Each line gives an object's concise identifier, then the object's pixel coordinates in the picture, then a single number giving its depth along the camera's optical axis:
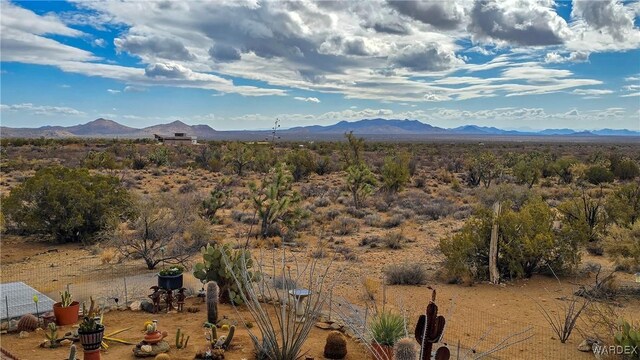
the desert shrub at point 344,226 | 19.14
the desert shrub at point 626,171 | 34.50
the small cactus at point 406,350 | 4.95
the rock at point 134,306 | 10.44
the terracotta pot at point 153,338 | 8.26
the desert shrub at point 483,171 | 32.84
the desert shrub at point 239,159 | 39.81
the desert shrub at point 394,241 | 16.72
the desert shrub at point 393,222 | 20.38
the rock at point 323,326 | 9.56
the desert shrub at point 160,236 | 13.98
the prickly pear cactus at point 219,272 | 10.84
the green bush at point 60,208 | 16.73
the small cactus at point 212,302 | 9.45
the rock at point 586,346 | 8.55
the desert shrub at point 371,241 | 17.07
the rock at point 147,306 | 10.48
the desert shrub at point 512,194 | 20.34
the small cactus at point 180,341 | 8.41
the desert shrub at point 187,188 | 28.30
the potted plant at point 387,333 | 7.72
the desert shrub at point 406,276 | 12.74
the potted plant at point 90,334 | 7.48
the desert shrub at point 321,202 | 24.77
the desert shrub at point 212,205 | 20.81
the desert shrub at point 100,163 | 38.75
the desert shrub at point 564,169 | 34.38
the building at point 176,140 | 84.93
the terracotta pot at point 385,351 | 7.64
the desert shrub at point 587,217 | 14.89
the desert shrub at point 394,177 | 28.56
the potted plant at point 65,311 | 9.42
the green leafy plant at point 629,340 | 7.33
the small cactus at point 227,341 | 8.35
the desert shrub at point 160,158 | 45.22
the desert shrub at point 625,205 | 15.54
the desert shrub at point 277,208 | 18.12
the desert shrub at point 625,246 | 12.12
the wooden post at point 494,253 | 12.65
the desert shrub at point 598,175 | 32.62
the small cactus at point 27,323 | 9.11
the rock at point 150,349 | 8.05
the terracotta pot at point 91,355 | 7.45
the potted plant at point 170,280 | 10.53
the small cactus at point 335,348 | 8.17
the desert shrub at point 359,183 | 24.59
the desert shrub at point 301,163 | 36.75
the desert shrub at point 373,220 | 20.47
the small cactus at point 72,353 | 6.76
